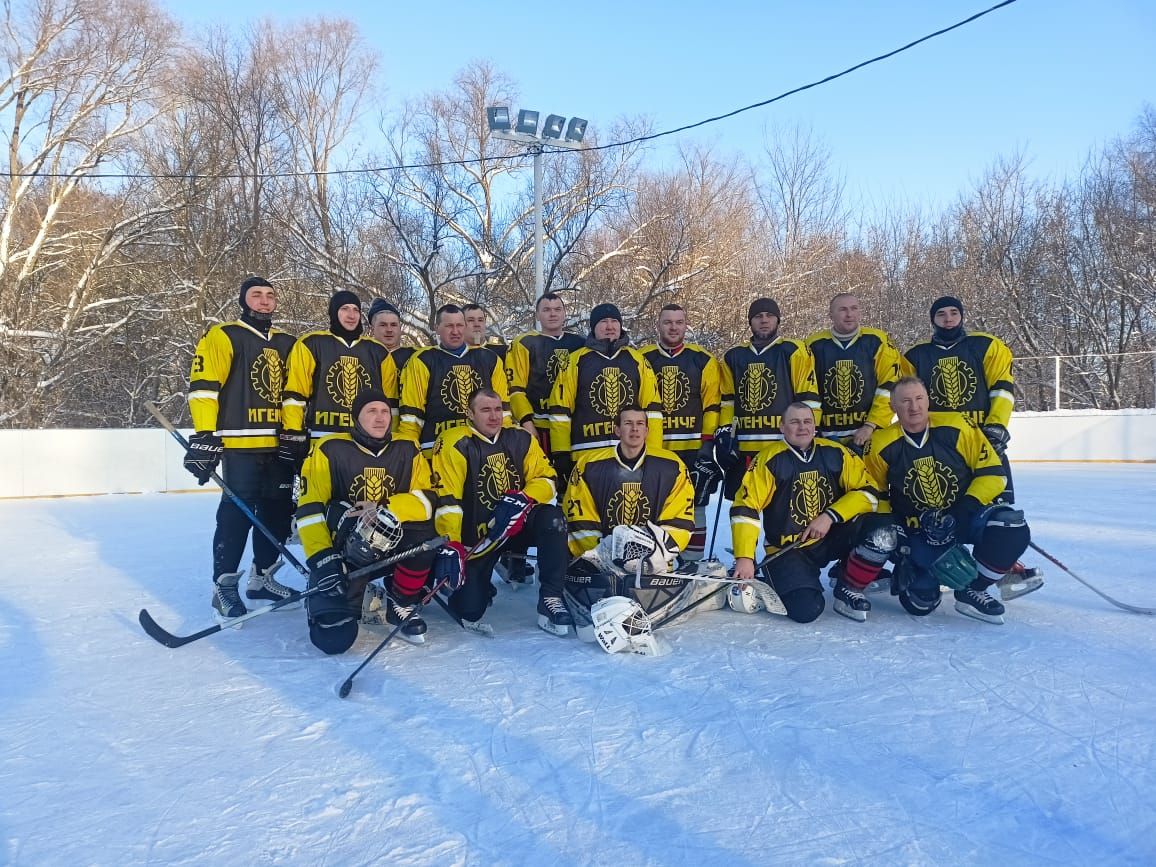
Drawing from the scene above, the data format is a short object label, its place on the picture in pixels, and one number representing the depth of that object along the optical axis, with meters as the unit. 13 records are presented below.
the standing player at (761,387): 3.83
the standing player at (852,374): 3.81
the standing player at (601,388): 3.85
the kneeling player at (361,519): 2.85
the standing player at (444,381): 3.81
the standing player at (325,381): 3.57
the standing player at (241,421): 3.39
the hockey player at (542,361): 4.21
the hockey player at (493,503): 3.14
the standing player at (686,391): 4.02
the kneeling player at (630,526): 3.04
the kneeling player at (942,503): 3.10
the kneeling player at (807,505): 3.21
